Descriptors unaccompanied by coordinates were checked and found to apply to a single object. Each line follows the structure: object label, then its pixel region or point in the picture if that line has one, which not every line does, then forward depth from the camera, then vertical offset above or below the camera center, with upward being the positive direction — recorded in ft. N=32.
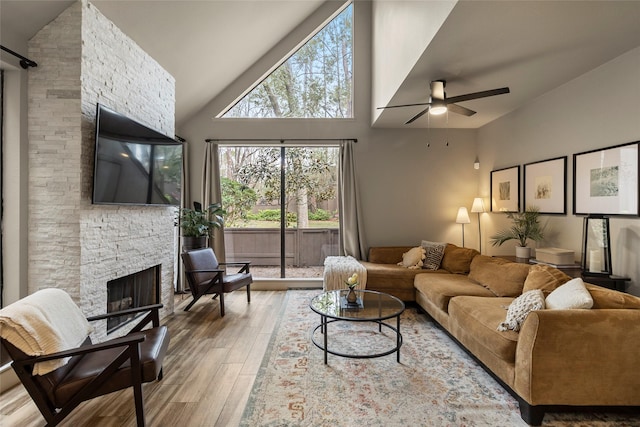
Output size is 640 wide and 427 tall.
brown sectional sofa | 6.47 -2.96
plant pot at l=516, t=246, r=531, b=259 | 12.53 -1.49
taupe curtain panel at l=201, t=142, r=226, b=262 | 17.04 +1.39
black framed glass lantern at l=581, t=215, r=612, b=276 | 9.36 -0.97
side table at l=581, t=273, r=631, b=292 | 9.11 -1.93
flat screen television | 8.64 +1.58
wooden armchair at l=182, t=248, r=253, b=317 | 13.09 -2.82
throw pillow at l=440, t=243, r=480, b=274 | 14.14 -2.07
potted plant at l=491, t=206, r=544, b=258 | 12.55 -0.64
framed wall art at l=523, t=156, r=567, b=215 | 11.59 +1.14
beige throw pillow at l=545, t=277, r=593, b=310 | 6.87 -1.86
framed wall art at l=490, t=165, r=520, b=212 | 14.26 +1.17
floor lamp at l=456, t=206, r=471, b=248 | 16.61 -0.16
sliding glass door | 17.78 +0.39
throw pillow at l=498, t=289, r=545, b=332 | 7.34 -2.25
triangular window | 17.62 +7.23
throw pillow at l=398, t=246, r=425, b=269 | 15.11 -2.12
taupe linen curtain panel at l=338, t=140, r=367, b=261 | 17.17 +0.02
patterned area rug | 6.65 -4.25
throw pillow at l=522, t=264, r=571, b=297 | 8.72 -1.83
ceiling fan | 10.36 +3.69
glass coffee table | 9.05 -2.97
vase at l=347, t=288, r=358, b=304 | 10.37 -2.74
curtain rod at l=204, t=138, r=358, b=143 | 17.43 +4.06
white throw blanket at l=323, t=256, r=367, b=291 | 14.23 -2.80
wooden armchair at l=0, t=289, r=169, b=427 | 5.47 -3.01
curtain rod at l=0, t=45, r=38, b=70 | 7.81 +3.79
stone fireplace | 8.25 +1.46
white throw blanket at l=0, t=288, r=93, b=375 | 5.43 -2.09
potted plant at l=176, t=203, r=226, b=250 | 15.24 -0.64
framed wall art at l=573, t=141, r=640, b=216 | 9.02 +1.04
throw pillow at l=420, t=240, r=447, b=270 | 14.92 -1.98
